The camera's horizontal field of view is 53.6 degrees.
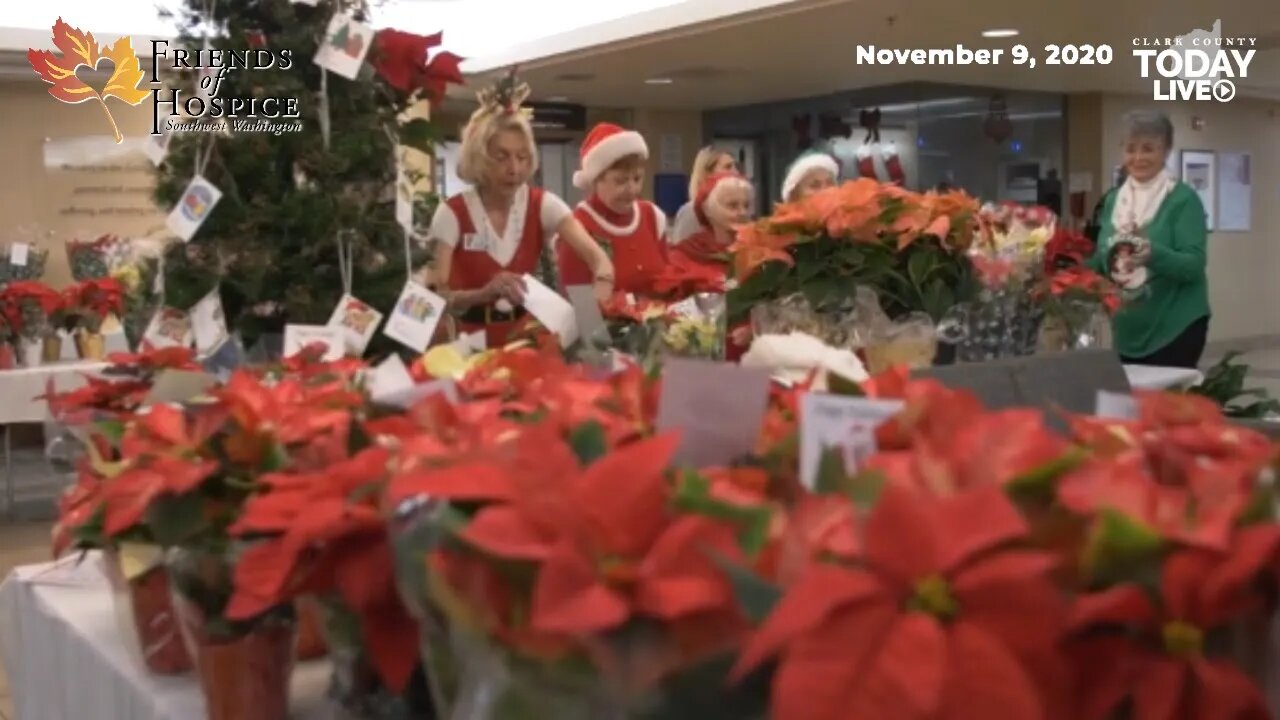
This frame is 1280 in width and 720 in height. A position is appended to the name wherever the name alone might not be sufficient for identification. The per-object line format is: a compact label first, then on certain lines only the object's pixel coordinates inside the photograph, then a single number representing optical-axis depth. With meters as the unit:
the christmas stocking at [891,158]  10.34
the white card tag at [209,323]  2.02
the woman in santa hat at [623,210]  4.34
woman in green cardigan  3.96
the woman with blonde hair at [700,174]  5.13
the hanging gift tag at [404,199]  2.09
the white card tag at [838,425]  0.80
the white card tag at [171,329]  2.08
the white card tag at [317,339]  1.72
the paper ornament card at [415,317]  2.01
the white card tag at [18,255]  5.60
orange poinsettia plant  2.33
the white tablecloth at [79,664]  1.21
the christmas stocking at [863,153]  11.10
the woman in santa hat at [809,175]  4.80
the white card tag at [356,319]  1.96
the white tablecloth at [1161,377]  3.23
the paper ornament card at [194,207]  1.96
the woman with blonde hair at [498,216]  3.26
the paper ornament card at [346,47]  2.02
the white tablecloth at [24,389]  5.03
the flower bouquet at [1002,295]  2.54
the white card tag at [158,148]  2.07
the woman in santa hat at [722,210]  4.66
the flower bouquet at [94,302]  5.43
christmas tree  2.03
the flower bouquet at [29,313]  5.24
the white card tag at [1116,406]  0.90
